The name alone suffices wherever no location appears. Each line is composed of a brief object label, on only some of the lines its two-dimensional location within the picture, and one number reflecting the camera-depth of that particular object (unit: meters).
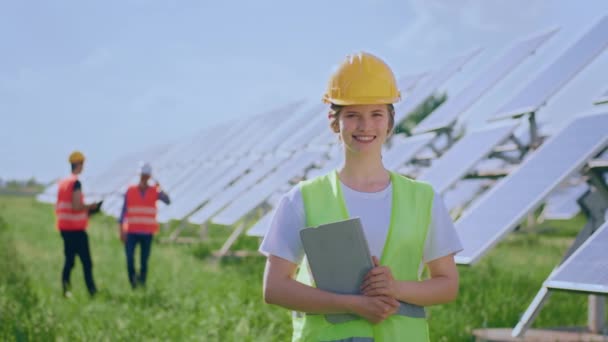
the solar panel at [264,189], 10.45
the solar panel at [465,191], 11.20
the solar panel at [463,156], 6.20
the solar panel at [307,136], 12.20
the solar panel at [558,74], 6.81
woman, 2.24
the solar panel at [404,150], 7.56
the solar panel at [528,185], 4.70
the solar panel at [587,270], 3.49
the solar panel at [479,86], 8.34
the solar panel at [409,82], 10.97
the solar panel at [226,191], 11.45
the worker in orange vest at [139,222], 9.02
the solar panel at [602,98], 5.99
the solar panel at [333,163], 8.63
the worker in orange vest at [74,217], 8.47
